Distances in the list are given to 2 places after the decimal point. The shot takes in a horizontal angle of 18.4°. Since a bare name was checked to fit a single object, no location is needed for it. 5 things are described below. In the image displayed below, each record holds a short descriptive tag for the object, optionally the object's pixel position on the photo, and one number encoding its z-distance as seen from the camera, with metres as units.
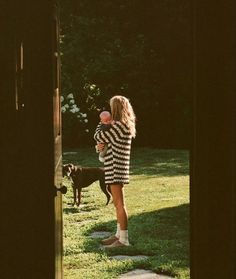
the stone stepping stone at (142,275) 7.64
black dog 12.82
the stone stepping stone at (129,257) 8.52
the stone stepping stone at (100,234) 10.14
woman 9.10
